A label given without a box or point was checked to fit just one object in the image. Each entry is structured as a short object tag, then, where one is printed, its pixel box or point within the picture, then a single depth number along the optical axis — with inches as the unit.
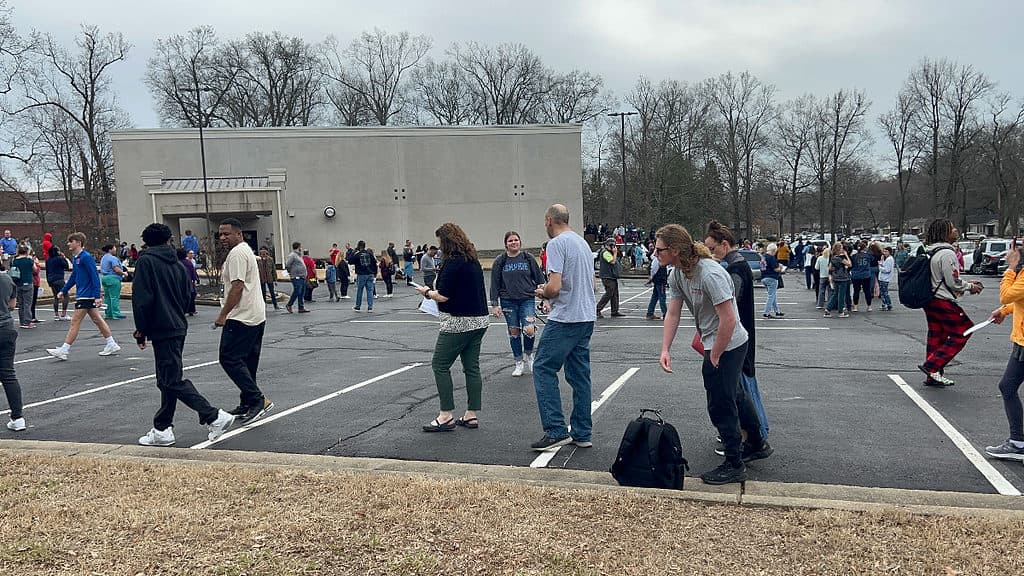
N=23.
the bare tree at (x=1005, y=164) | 2460.6
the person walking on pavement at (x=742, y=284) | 208.5
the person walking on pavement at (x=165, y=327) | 235.5
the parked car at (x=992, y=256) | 1228.2
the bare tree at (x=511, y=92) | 2888.8
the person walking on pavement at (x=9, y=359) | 259.0
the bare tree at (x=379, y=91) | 2753.4
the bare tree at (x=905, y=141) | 2532.0
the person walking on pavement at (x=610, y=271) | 609.6
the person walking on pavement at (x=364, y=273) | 746.8
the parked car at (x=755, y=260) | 778.5
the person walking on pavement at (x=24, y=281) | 587.5
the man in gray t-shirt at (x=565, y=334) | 217.9
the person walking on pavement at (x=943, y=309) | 301.1
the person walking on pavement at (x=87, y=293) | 445.7
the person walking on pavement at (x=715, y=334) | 182.1
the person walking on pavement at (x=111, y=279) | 600.7
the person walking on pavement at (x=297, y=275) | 733.3
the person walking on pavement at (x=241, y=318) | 255.6
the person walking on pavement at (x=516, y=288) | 352.2
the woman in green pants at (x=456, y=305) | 240.7
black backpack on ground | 181.0
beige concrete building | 1453.0
